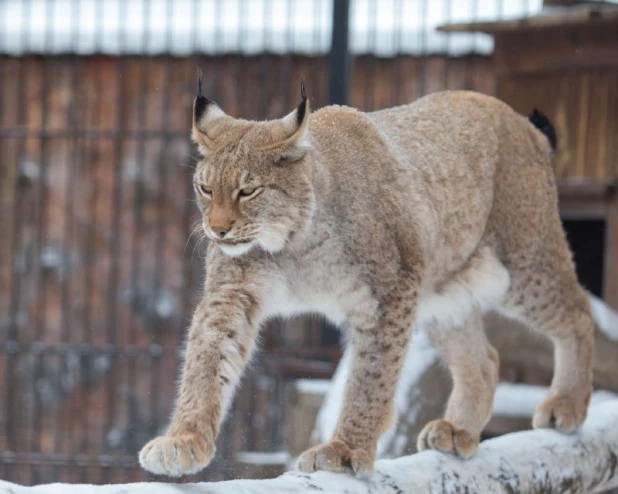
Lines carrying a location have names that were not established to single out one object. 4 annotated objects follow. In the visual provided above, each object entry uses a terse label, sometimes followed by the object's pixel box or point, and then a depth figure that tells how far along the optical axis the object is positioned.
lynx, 6.81
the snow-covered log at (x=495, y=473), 5.41
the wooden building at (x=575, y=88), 13.75
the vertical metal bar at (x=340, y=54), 13.52
